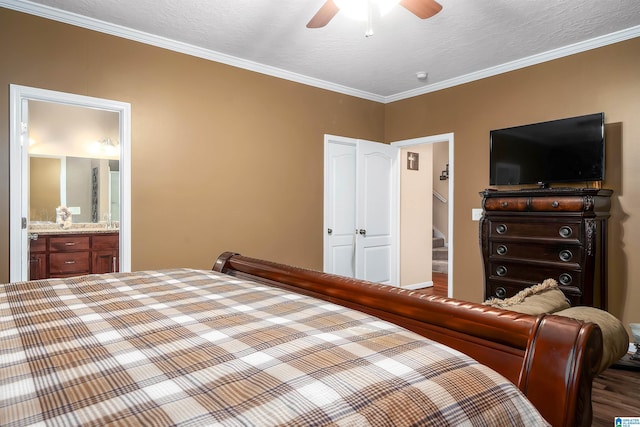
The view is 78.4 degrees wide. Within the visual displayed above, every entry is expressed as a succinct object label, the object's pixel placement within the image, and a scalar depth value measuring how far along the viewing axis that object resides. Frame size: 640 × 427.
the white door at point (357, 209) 4.62
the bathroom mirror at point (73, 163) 5.26
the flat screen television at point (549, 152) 3.22
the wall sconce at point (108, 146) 5.70
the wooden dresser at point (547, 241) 2.89
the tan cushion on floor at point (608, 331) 1.30
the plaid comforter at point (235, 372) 0.70
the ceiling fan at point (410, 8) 2.24
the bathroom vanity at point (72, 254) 4.52
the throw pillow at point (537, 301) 1.42
